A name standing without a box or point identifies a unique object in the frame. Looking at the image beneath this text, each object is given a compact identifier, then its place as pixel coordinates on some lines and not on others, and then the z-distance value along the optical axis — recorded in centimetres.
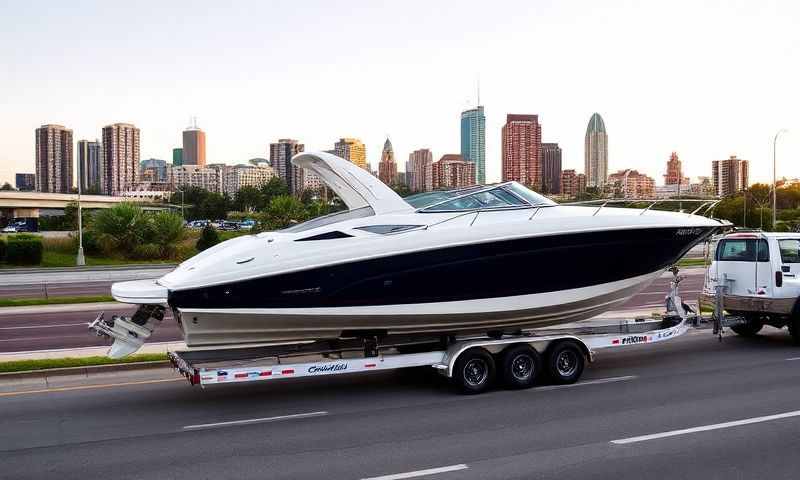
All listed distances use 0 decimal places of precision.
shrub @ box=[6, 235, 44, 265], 4359
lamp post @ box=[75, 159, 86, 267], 4338
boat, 943
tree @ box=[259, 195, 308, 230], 4878
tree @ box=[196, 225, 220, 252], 4747
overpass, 9794
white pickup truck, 1293
